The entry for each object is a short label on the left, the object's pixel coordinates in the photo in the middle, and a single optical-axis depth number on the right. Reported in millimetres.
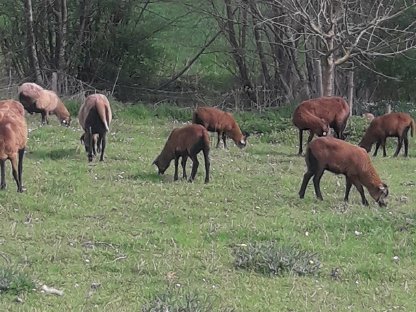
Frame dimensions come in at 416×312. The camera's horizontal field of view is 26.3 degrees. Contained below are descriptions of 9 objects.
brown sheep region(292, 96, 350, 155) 15898
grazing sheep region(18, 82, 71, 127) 18219
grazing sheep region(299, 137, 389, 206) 11422
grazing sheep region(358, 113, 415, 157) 16281
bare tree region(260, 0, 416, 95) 18812
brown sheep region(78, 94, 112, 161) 13922
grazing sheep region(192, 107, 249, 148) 16344
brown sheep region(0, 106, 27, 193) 10789
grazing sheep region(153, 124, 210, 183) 12281
